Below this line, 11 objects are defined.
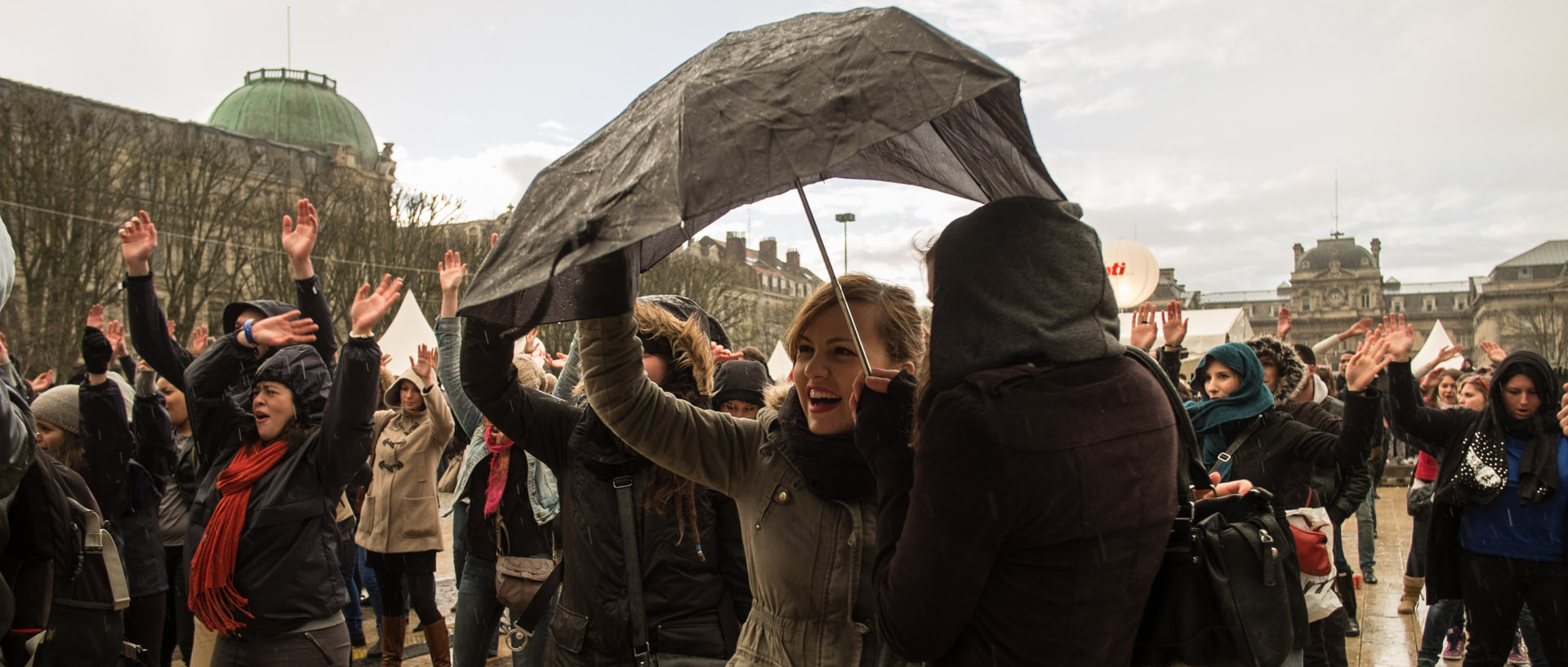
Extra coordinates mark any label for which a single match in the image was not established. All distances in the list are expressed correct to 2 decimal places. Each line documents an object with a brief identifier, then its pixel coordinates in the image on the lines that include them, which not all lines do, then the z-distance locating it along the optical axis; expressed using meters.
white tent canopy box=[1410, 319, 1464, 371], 12.09
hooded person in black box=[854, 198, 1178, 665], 1.80
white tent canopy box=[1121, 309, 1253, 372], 17.14
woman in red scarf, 3.99
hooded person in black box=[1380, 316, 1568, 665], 5.07
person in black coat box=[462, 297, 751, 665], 3.43
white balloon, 10.23
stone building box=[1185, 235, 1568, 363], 103.50
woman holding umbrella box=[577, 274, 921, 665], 2.66
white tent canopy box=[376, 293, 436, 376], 9.35
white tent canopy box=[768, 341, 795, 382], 16.84
